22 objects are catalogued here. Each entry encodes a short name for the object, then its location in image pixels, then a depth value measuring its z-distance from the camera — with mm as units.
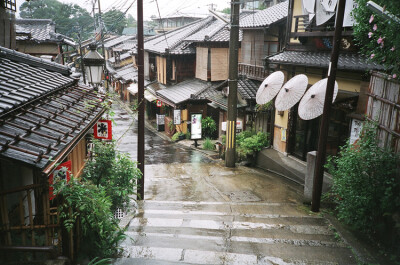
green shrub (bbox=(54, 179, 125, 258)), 5719
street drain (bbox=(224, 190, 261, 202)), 13469
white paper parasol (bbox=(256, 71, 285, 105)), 14688
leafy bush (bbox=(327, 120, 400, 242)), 7230
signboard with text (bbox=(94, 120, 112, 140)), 12016
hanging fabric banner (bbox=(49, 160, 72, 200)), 6081
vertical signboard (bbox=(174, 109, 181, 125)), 27969
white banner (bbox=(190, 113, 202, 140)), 26312
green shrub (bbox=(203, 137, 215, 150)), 25344
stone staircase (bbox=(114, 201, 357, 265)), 7473
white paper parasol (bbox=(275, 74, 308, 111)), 12977
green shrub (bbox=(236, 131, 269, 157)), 19297
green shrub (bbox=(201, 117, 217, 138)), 27875
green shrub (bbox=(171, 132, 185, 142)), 29112
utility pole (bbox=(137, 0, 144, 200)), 11813
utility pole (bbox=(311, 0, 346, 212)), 9664
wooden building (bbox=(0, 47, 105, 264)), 5113
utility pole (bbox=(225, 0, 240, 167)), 17547
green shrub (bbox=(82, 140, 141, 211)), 8719
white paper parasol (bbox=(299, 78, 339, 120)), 11523
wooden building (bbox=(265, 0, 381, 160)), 12409
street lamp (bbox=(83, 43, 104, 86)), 11562
